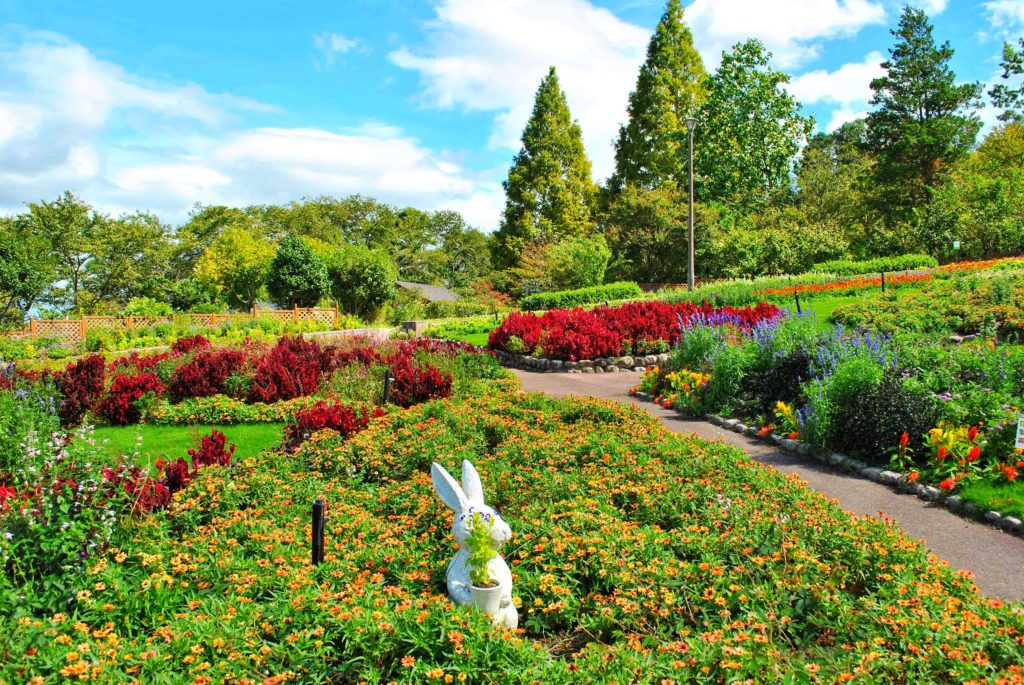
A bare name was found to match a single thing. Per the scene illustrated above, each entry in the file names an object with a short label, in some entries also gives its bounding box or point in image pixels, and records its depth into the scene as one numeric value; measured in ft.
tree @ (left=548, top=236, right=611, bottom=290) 96.89
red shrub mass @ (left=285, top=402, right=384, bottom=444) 23.57
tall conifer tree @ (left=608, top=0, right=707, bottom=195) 130.93
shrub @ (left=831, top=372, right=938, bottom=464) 21.67
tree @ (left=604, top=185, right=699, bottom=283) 109.09
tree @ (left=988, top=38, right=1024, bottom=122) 123.13
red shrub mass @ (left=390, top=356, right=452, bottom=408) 30.73
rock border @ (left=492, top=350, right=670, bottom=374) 44.91
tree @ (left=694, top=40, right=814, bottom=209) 126.72
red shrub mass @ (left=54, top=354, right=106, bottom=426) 29.71
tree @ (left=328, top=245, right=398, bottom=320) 111.65
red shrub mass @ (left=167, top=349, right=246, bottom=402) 33.06
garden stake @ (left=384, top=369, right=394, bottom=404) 28.45
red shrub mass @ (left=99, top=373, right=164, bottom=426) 30.04
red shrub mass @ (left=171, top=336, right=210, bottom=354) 43.21
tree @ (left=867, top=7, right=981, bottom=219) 125.29
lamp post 63.85
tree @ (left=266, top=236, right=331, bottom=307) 105.50
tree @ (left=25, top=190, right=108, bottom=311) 115.65
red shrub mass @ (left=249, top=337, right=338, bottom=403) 32.55
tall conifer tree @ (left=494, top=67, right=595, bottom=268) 127.24
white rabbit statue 10.87
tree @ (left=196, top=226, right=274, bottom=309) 136.98
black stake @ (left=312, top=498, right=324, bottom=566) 12.16
